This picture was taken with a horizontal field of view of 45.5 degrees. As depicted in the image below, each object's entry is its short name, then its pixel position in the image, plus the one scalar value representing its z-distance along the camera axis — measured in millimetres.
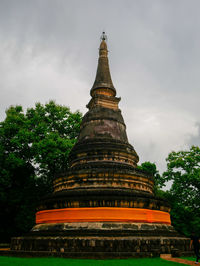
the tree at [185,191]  20625
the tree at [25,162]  21125
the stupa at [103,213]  9617
